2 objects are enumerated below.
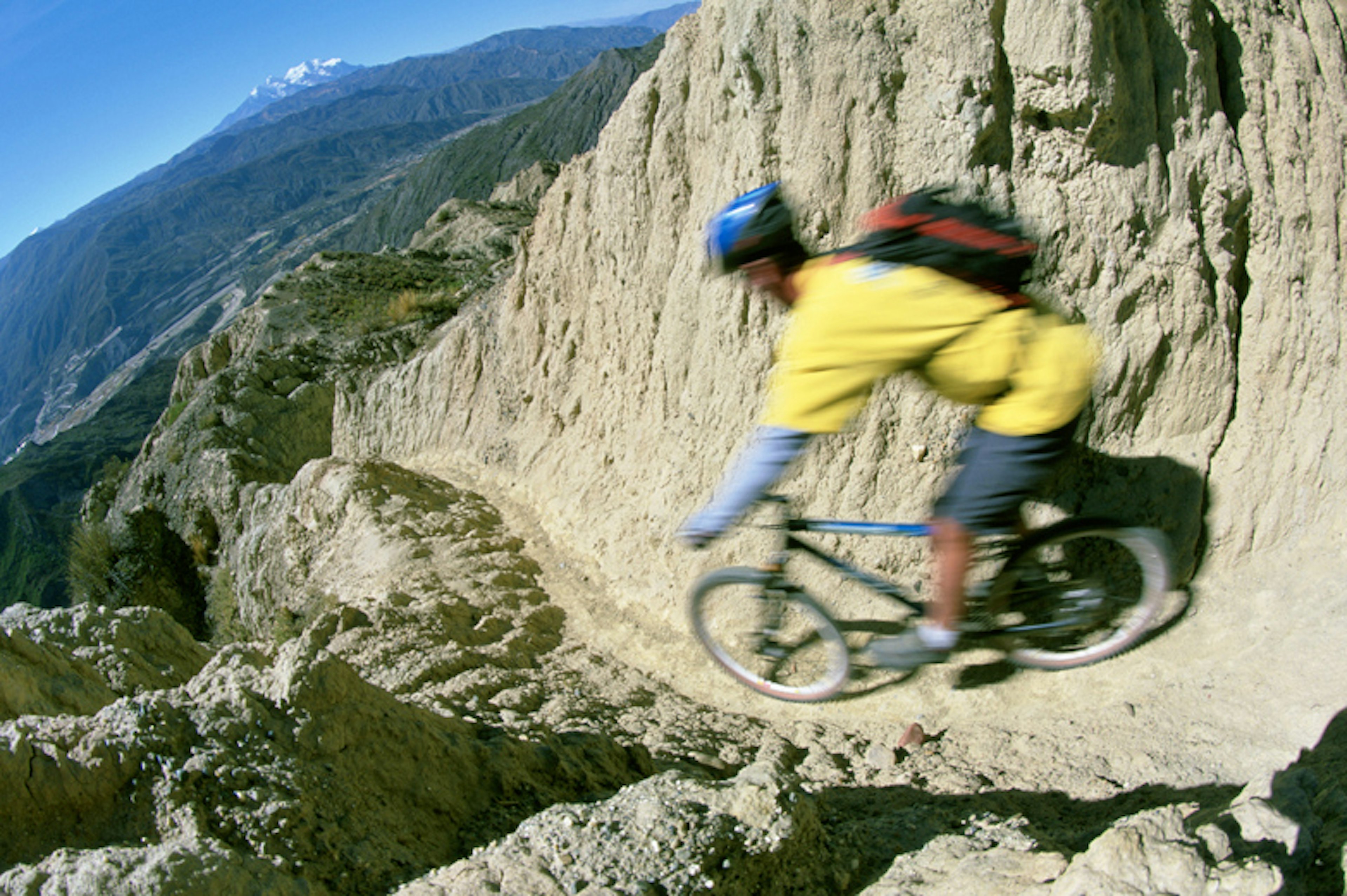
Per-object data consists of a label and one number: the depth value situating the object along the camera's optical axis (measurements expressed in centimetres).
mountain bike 319
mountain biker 272
